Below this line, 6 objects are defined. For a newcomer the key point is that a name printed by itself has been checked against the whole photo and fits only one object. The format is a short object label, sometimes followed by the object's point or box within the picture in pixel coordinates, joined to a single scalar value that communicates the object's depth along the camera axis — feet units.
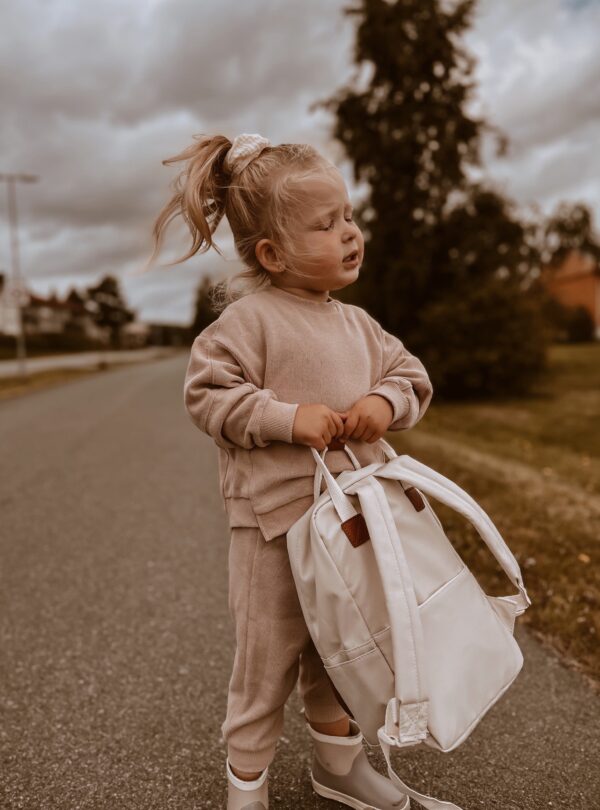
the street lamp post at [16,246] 71.10
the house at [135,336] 300.20
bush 48.78
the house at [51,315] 293.02
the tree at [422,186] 51.62
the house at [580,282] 176.04
